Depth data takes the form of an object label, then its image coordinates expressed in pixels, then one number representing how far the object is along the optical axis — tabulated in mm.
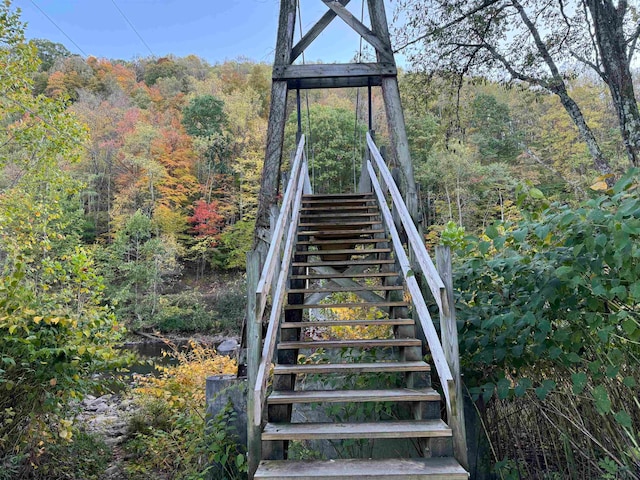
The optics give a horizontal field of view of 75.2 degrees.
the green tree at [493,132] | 23641
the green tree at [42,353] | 3145
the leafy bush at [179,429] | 3414
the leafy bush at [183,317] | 21984
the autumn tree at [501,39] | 6637
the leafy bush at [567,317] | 2070
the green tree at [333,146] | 23234
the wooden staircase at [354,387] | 2410
